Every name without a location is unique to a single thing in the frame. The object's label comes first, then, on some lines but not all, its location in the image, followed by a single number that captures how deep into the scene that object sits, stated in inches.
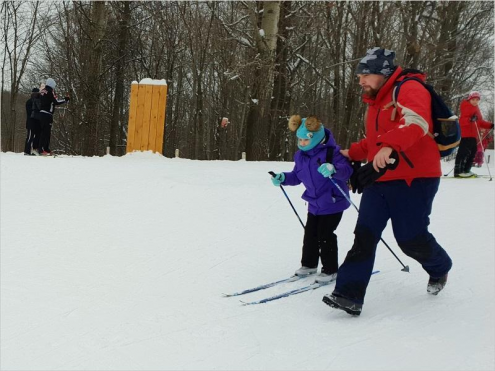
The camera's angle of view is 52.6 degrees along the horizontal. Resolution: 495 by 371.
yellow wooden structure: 447.2
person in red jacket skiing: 406.3
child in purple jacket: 163.2
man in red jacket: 131.6
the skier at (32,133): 431.8
